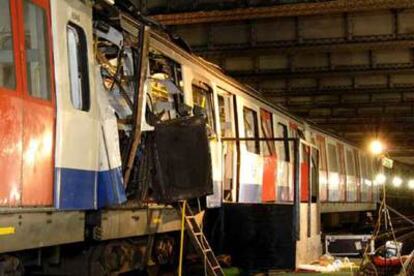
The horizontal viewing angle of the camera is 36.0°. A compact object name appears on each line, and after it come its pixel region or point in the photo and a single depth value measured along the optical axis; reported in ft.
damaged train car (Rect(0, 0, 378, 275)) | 16.14
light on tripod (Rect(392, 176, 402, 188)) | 111.66
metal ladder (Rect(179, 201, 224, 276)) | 24.70
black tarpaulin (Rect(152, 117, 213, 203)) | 22.20
